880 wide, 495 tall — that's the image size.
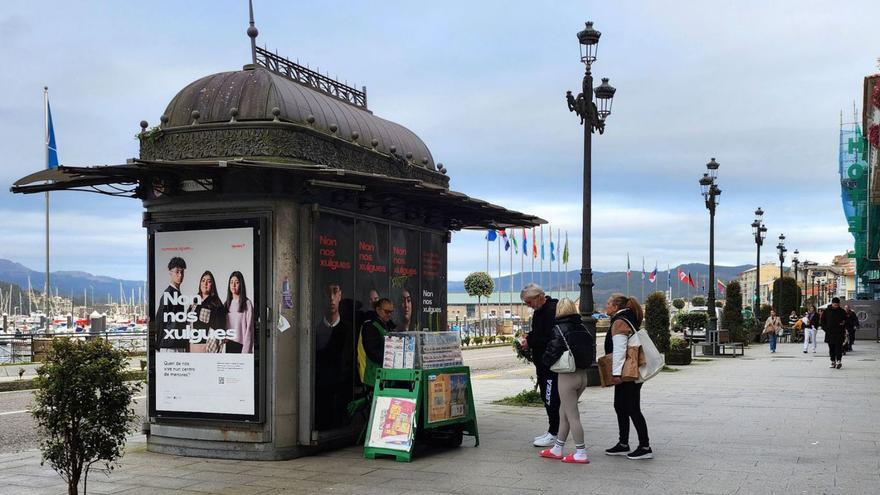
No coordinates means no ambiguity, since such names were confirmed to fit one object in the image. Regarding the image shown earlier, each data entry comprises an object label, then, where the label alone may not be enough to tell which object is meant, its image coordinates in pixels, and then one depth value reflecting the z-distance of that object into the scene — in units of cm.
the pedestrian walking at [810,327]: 3372
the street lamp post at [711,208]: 3228
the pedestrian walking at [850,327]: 3169
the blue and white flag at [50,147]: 3519
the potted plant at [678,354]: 2614
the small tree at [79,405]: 675
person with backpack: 946
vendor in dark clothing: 1034
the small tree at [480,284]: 6800
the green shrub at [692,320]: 3988
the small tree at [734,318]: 4128
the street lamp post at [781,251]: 6106
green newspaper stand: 962
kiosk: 975
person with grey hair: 1048
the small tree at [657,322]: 2448
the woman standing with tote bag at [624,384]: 967
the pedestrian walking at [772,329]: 3488
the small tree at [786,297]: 6050
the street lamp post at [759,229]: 4716
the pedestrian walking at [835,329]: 2252
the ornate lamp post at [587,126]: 1767
